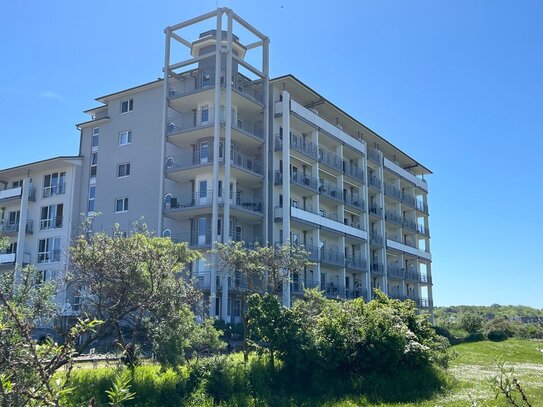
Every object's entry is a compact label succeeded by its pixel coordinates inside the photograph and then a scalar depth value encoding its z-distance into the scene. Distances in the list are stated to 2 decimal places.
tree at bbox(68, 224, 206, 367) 16.14
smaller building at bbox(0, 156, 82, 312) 46.25
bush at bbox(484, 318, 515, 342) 52.63
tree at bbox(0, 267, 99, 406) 3.66
